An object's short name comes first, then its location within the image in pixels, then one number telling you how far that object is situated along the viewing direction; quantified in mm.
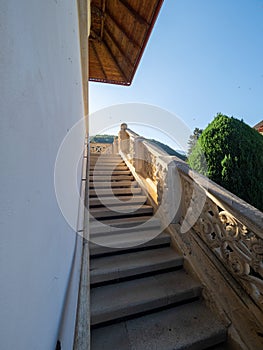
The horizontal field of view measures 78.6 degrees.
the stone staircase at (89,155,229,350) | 1298
